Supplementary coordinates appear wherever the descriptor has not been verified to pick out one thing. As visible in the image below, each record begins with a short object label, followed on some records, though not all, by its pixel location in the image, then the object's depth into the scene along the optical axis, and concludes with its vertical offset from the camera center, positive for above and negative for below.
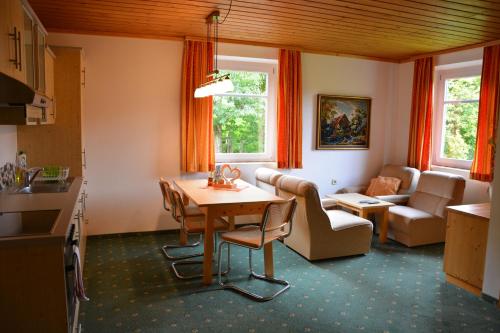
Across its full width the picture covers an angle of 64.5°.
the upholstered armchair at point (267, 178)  4.54 -0.57
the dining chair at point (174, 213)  3.87 -0.89
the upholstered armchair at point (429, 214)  4.64 -0.94
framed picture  5.71 +0.16
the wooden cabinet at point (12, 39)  1.98 +0.45
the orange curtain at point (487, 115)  4.60 +0.27
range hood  2.28 +0.13
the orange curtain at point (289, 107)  5.35 +0.33
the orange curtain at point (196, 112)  4.86 +0.20
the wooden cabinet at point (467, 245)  3.33 -0.94
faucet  3.35 -0.45
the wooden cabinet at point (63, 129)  3.80 -0.05
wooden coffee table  4.68 -0.88
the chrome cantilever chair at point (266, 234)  3.21 -0.91
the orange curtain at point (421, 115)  5.50 +0.28
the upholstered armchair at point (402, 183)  5.24 -0.66
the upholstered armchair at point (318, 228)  3.97 -1.00
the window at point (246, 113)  5.32 +0.23
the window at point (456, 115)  5.13 +0.28
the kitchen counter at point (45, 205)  1.88 -0.53
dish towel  2.12 -0.83
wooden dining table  3.46 -0.68
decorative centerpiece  4.28 -0.57
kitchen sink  3.12 -0.52
